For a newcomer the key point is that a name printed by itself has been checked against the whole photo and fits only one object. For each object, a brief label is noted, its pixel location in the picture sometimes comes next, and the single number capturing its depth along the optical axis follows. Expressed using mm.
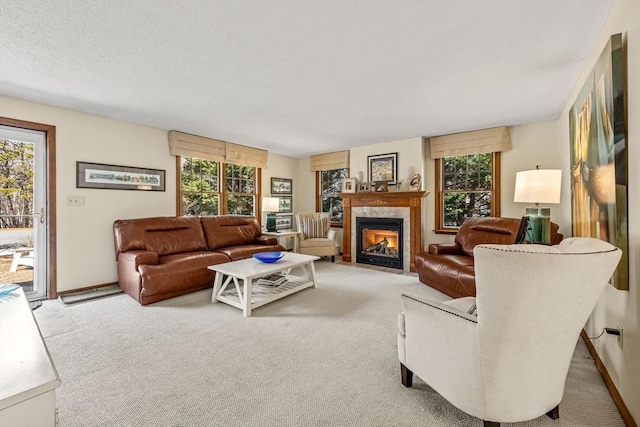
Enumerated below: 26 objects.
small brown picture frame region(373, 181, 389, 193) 5070
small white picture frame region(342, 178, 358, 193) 5445
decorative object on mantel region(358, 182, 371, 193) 5250
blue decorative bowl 3297
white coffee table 2799
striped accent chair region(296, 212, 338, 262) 5297
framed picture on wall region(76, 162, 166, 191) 3604
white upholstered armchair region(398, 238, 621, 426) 1086
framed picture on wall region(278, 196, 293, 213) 6328
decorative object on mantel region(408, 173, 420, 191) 4707
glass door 3188
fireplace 4855
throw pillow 5543
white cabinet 803
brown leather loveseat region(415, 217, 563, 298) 2967
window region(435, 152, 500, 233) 4438
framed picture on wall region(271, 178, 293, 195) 6138
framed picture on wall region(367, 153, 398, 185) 5062
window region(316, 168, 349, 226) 6168
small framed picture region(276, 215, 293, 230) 6266
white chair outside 3285
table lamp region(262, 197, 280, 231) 5516
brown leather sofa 3125
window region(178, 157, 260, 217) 4789
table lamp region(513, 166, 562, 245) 2824
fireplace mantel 4656
